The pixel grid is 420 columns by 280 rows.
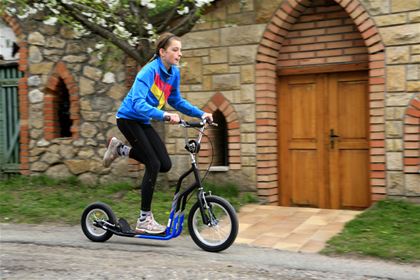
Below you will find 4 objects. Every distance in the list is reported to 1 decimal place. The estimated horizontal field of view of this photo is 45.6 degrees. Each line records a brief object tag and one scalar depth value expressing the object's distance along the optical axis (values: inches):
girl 185.2
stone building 251.6
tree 261.4
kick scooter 177.8
